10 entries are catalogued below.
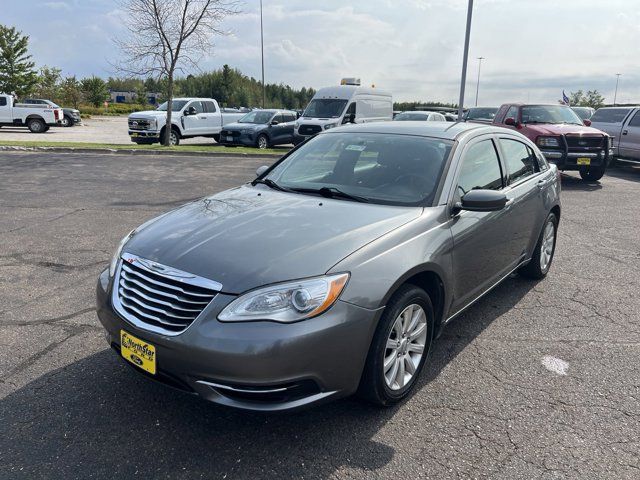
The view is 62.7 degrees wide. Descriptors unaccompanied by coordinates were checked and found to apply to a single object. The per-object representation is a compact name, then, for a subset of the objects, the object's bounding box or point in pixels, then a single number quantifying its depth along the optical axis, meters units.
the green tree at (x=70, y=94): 50.69
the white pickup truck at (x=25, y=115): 27.36
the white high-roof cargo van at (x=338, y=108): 19.11
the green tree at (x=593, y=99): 63.53
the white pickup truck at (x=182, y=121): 19.67
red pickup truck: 12.49
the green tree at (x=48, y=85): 48.53
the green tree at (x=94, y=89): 59.25
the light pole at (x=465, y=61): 19.84
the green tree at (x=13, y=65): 44.41
